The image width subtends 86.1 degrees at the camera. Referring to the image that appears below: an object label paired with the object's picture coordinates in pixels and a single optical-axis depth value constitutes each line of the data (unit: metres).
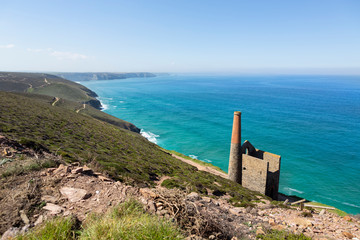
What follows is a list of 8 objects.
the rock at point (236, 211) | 10.84
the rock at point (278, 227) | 9.20
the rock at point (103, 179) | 7.85
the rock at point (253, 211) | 11.47
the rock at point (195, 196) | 9.84
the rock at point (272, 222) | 9.70
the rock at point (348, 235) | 9.20
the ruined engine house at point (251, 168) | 23.83
